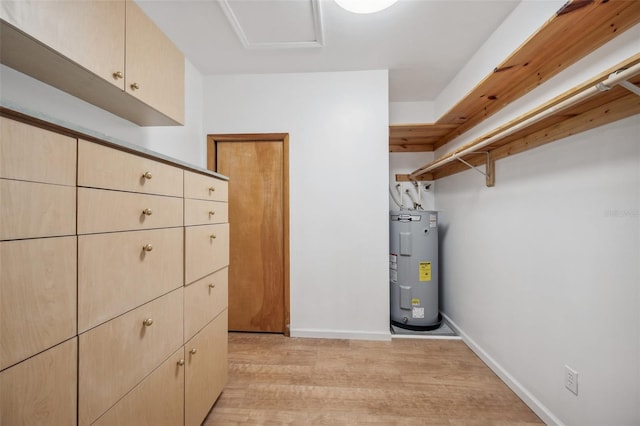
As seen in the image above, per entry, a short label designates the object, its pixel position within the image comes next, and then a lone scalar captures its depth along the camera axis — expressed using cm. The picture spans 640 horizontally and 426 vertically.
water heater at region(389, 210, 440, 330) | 243
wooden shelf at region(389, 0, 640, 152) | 97
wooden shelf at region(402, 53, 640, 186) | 96
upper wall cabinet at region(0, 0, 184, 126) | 88
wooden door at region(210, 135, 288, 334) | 241
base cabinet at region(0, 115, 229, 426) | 53
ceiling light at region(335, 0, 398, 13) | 137
